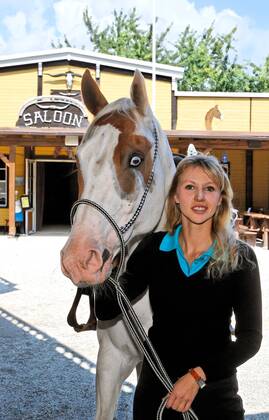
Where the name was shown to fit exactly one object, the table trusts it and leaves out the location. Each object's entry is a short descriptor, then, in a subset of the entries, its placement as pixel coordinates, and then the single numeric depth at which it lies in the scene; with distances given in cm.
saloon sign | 1595
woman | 156
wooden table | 1305
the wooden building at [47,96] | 1602
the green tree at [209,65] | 3809
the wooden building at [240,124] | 1769
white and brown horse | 162
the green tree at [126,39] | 4006
